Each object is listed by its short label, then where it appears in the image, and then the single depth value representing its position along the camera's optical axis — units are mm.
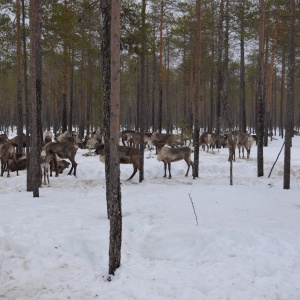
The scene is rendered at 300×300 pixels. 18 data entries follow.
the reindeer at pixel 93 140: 22625
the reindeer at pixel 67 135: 20153
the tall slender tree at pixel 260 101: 13188
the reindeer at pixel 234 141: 18153
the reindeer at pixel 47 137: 20594
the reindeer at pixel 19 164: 15578
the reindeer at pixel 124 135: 22462
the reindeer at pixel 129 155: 13562
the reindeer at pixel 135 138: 22041
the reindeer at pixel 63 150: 14363
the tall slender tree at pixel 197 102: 13258
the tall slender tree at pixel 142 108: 11250
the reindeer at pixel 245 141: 19016
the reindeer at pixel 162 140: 20375
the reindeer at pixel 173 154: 14656
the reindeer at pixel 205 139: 22609
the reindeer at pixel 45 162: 12654
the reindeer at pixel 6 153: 14258
